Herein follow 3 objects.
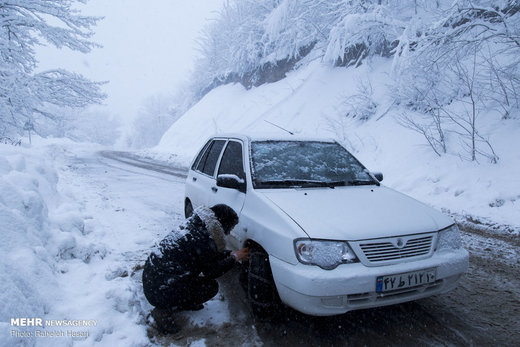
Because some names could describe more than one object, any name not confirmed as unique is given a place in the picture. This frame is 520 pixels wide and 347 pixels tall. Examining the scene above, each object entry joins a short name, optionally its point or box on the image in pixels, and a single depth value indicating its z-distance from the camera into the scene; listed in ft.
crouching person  9.12
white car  7.88
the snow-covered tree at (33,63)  29.27
